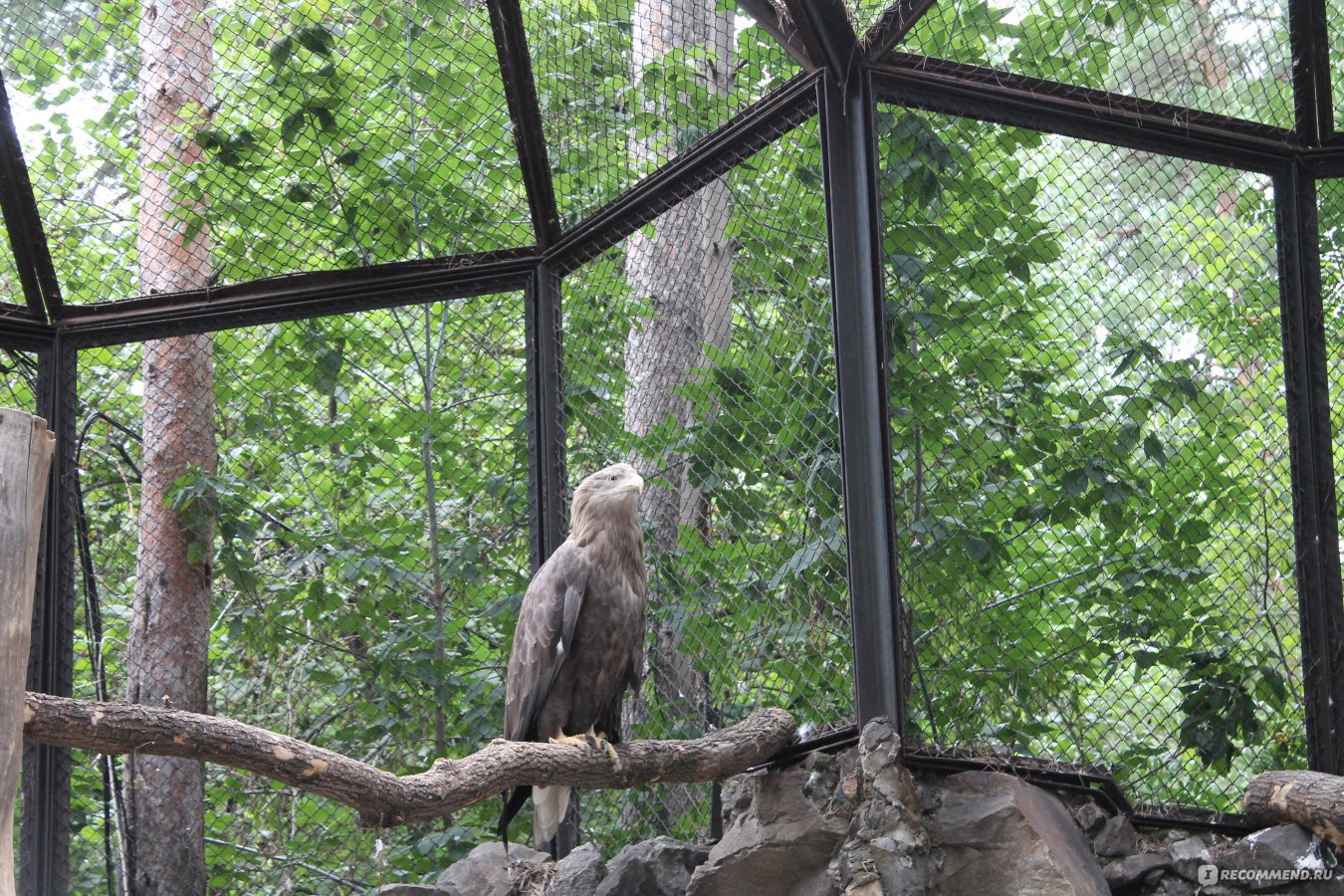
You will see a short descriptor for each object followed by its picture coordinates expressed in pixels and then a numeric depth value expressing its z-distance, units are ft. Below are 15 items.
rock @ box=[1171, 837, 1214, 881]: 21.61
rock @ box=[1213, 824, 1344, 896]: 21.20
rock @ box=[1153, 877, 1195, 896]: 21.50
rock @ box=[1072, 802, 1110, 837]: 22.04
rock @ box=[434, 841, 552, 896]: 27.68
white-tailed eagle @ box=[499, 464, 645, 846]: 26.09
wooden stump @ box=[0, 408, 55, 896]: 13.71
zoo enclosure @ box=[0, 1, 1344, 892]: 22.52
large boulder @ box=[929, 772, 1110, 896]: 19.90
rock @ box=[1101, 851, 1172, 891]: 21.62
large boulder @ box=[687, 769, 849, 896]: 21.74
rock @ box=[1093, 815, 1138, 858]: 21.90
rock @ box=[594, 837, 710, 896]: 24.02
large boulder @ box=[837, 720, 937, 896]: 20.44
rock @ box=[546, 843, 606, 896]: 25.52
